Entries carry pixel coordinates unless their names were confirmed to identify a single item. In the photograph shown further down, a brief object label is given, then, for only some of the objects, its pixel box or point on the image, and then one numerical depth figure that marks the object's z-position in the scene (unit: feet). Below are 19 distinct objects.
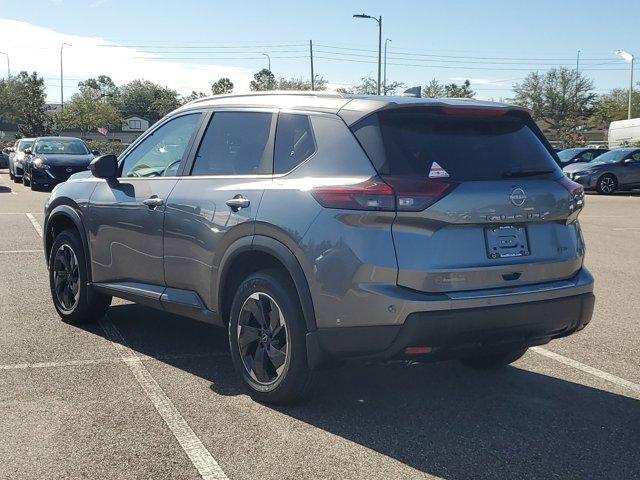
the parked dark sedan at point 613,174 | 84.38
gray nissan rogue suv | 13.03
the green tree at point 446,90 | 261.85
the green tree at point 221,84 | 359.87
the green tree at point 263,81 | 251.64
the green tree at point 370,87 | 203.78
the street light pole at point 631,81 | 204.13
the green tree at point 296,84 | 250.37
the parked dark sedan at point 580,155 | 97.27
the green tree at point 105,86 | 509.51
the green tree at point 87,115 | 338.54
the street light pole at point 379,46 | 130.93
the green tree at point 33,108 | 230.48
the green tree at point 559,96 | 275.39
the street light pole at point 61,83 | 287.69
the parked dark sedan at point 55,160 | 75.61
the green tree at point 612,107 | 268.00
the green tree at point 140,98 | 490.49
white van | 140.46
